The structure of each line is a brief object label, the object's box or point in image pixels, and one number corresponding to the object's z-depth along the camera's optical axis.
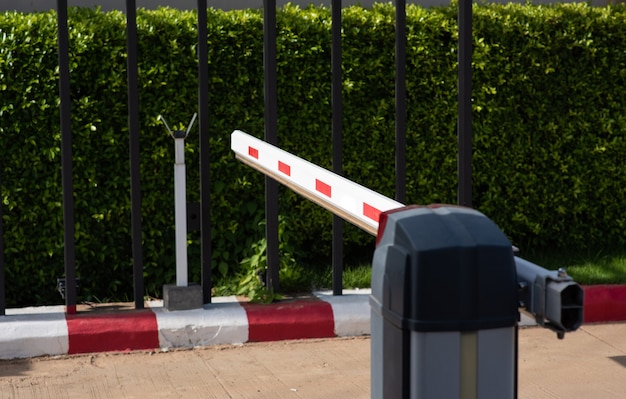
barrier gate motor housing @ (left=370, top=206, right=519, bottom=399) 1.95
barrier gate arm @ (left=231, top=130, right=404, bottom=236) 2.88
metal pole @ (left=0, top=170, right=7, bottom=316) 5.27
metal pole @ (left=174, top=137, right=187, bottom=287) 5.33
